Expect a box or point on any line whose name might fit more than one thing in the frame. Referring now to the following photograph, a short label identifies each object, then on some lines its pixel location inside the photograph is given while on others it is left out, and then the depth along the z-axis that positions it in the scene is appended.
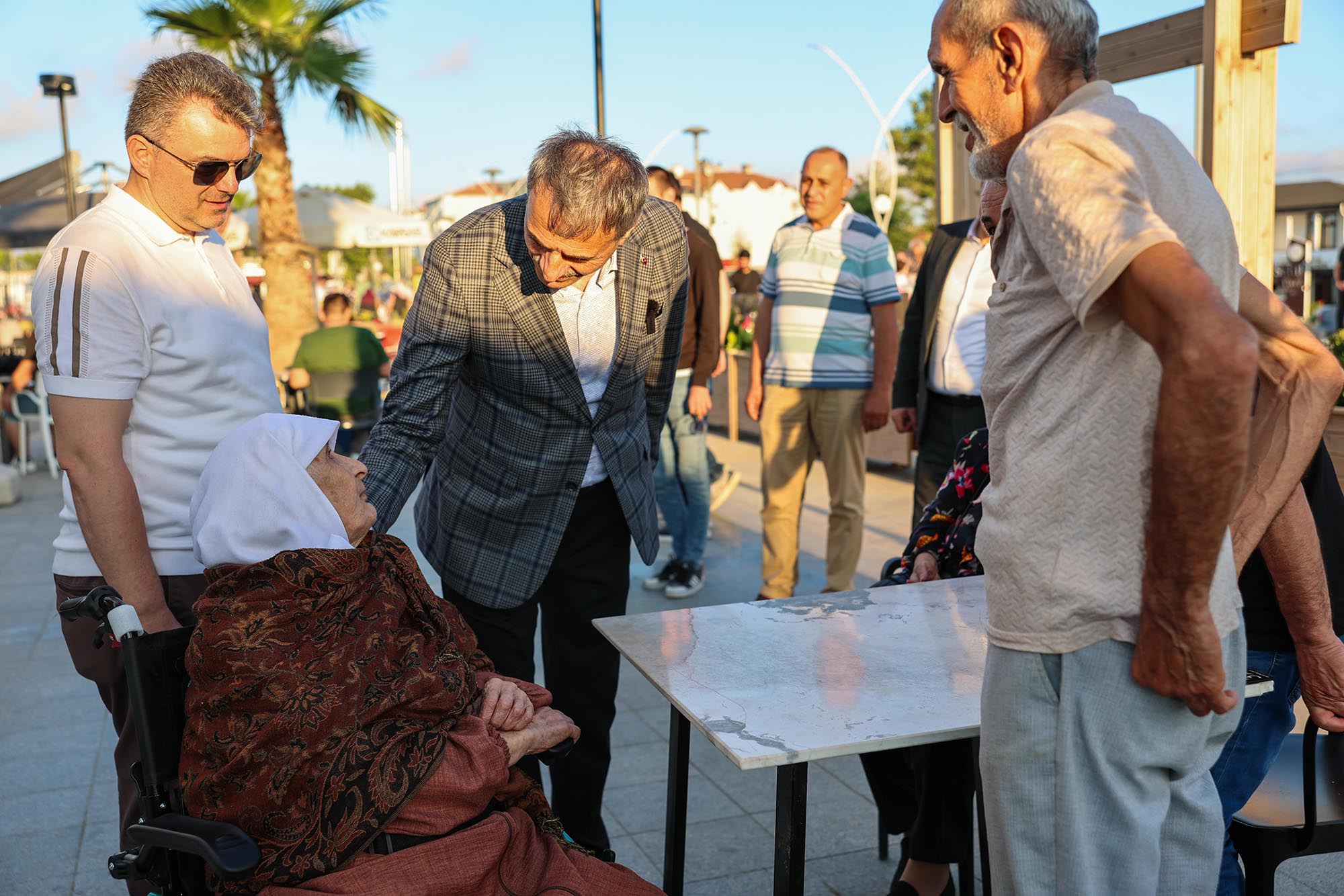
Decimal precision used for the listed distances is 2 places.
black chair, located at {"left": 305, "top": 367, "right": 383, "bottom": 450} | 7.84
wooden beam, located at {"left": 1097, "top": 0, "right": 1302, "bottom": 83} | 4.58
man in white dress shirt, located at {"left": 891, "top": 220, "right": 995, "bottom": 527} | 4.58
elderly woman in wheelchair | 1.80
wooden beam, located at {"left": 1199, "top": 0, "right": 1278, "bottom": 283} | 4.78
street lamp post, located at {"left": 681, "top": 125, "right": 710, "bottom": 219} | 33.41
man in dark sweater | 5.80
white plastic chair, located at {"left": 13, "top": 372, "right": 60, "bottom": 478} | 9.89
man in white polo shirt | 2.18
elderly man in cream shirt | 1.27
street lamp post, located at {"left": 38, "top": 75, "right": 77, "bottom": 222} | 13.34
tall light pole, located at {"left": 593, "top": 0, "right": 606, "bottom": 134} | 7.15
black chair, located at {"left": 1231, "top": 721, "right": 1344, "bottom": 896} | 2.05
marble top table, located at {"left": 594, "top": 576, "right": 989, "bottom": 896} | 1.78
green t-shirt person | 7.89
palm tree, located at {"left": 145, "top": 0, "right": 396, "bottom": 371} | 13.98
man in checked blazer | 2.72
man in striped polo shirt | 5.28
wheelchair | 1.87
